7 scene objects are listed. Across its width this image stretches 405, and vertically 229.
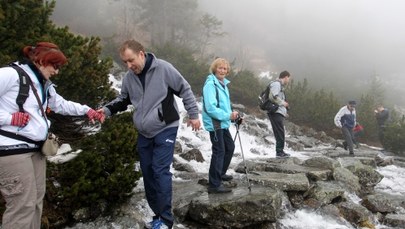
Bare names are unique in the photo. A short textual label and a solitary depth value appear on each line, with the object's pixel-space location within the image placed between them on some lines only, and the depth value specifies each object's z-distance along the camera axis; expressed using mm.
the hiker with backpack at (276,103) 8617
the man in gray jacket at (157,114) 3934
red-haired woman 2855
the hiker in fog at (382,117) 16266
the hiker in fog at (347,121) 12016
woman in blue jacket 5070
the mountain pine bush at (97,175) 4262
